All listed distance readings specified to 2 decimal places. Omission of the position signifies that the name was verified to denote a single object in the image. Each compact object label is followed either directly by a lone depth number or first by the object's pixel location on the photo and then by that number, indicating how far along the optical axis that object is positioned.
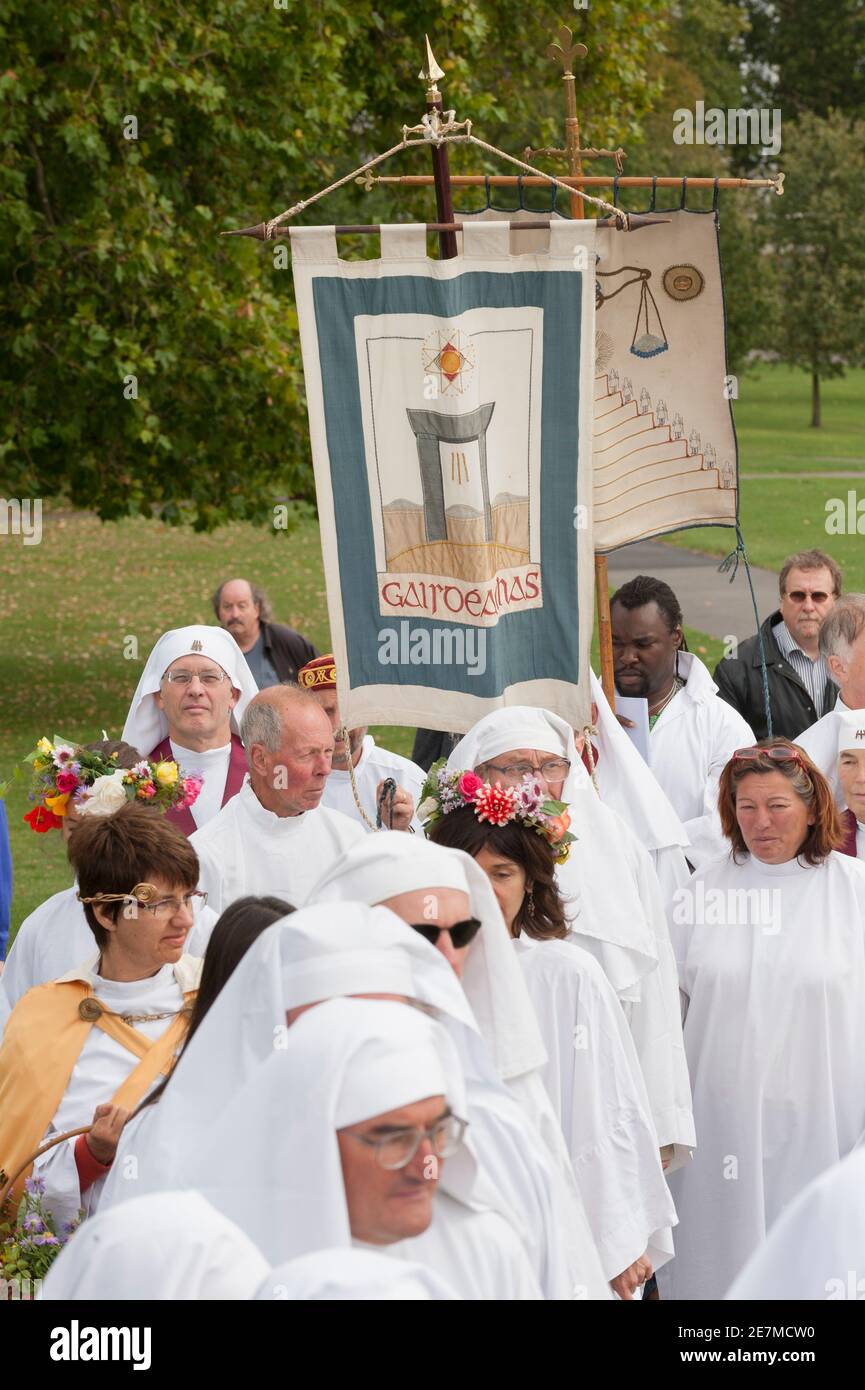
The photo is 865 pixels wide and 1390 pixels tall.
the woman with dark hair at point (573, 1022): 9.91
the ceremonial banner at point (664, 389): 13.27
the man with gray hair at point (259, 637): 20.16
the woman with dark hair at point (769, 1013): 11.74
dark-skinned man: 15.10
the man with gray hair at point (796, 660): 16.31
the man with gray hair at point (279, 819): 12.05
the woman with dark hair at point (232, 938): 8.12
